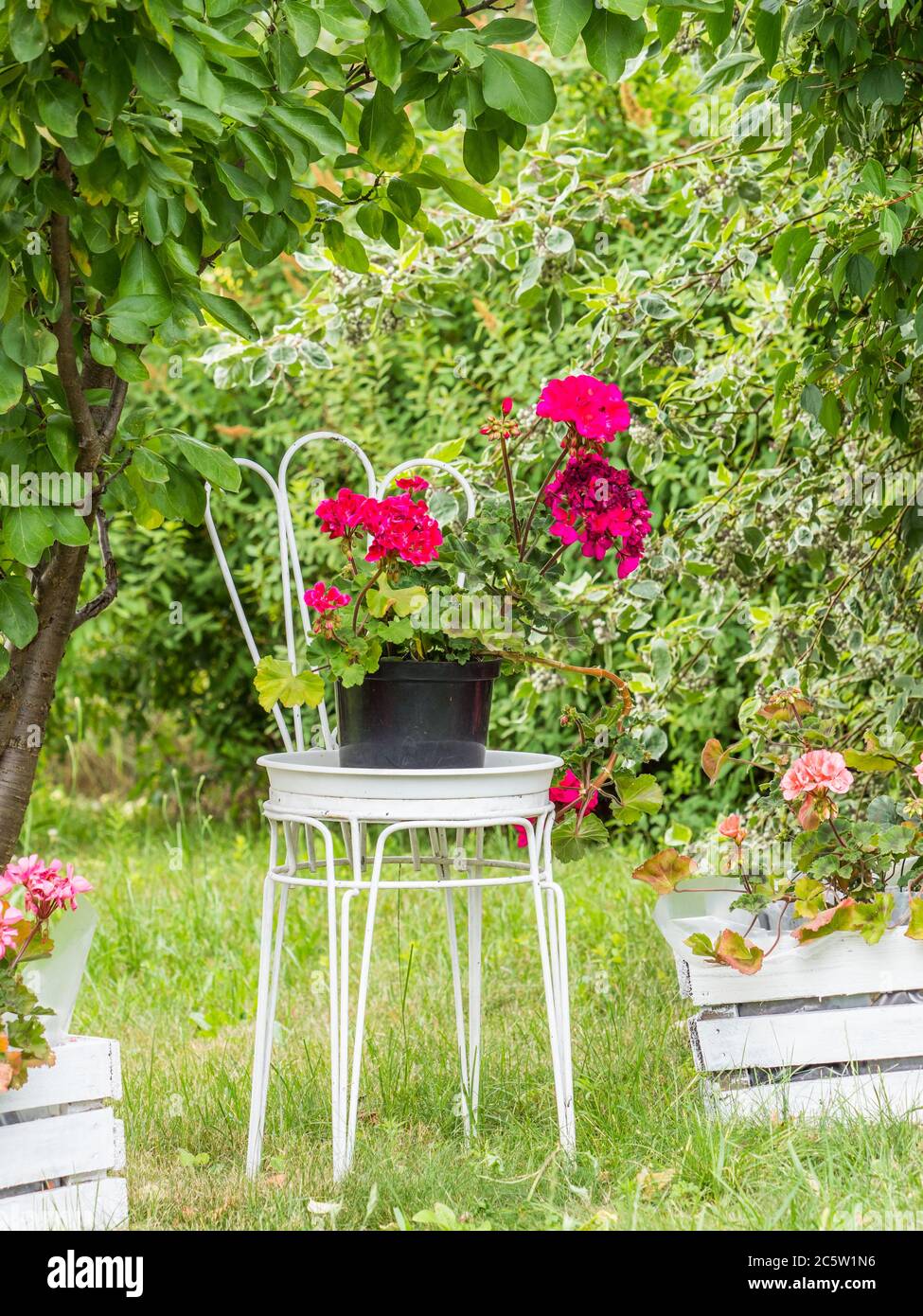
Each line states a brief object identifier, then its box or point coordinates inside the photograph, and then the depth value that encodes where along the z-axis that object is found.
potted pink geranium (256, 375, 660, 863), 6.45
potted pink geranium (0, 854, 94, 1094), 6.27
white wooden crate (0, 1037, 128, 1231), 6.30
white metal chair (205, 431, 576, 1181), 6.42
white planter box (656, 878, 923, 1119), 6.55
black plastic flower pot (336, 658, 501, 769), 6.48
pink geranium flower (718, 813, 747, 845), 6.61
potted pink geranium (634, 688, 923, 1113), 6.54
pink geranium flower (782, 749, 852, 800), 6.58
